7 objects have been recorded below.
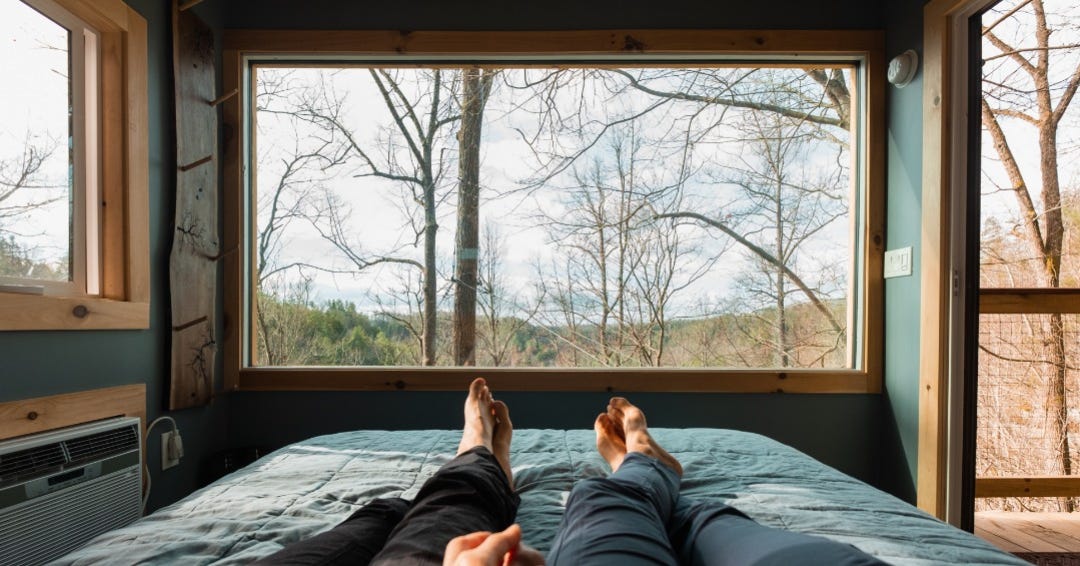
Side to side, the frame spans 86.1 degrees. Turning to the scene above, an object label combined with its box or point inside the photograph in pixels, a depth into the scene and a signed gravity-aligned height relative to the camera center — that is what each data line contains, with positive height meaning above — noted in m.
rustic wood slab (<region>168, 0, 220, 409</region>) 2.12 +0.25
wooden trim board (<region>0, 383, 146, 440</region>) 1.42 -0.35
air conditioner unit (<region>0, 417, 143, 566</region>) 1.35 -0.53
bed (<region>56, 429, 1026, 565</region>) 0.90 -0.42
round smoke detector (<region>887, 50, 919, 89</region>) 2.23 +0.84
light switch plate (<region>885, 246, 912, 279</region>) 2.25 +0.08
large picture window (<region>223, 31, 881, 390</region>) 2.57 +0.30
